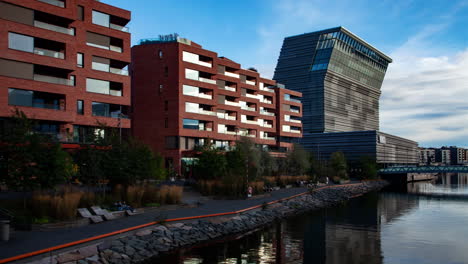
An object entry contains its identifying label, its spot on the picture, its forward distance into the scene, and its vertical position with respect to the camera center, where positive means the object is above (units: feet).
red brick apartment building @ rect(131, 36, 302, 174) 215.31 +31.53
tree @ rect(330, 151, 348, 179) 334.81 -9.81
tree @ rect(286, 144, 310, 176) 275.18 -5.36
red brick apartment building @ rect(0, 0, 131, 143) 137.69 +34.09
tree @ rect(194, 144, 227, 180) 169.37 -4.99
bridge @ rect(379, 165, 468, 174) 343.18 -13.71
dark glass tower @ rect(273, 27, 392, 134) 593.42 +122.81
